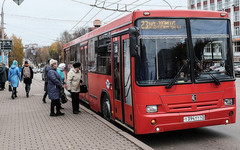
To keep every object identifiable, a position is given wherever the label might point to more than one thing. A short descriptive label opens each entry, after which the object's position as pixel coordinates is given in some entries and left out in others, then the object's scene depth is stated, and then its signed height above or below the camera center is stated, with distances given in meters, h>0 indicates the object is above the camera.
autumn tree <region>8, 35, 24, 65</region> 77.06 +3.57
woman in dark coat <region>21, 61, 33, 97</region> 15.26 -0.53
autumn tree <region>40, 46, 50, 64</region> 140.82 +4.20
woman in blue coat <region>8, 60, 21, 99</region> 14.69 -0.54
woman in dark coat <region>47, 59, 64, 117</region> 9.16 -0.72
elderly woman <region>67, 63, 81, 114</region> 9.84 -0.69
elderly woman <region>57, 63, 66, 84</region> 11.16 -0.24
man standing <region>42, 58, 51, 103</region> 12.36 -0.83
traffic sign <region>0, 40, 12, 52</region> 19.88 +1.26
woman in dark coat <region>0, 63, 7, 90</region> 19.30 -0.76
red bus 6.12 -0.25
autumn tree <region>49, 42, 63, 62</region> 108.25 +4.86
